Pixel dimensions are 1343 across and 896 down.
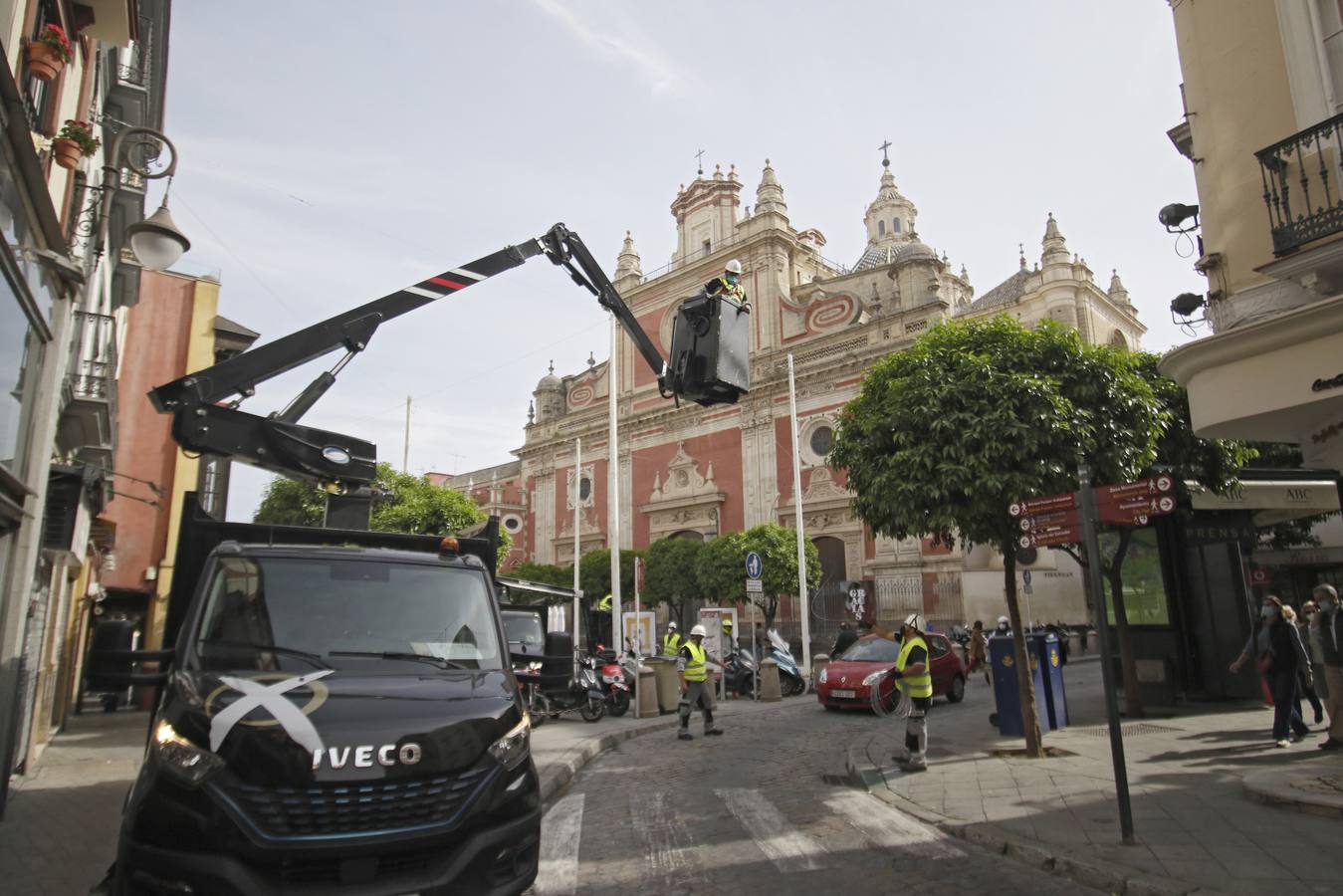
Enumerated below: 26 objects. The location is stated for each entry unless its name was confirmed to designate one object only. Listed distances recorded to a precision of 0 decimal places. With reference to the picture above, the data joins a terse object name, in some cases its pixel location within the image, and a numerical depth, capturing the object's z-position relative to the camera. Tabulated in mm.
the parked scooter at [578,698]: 13578
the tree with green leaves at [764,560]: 29328
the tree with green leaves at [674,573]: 33062
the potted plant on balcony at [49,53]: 6120
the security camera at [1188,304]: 8141
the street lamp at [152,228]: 6828
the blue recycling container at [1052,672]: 10648
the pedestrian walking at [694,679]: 12039
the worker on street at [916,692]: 8562
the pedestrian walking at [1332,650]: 8215
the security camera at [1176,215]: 8688
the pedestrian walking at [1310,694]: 10500
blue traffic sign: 17266
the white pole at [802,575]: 24125
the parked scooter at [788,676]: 19094
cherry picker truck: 3398
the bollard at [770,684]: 18016
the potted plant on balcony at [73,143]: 7004
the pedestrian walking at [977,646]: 20000
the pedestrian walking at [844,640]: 20653
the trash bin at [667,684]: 15664
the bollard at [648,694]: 15016
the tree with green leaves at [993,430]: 9477
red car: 14594
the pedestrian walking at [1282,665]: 8922
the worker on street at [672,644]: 15777
